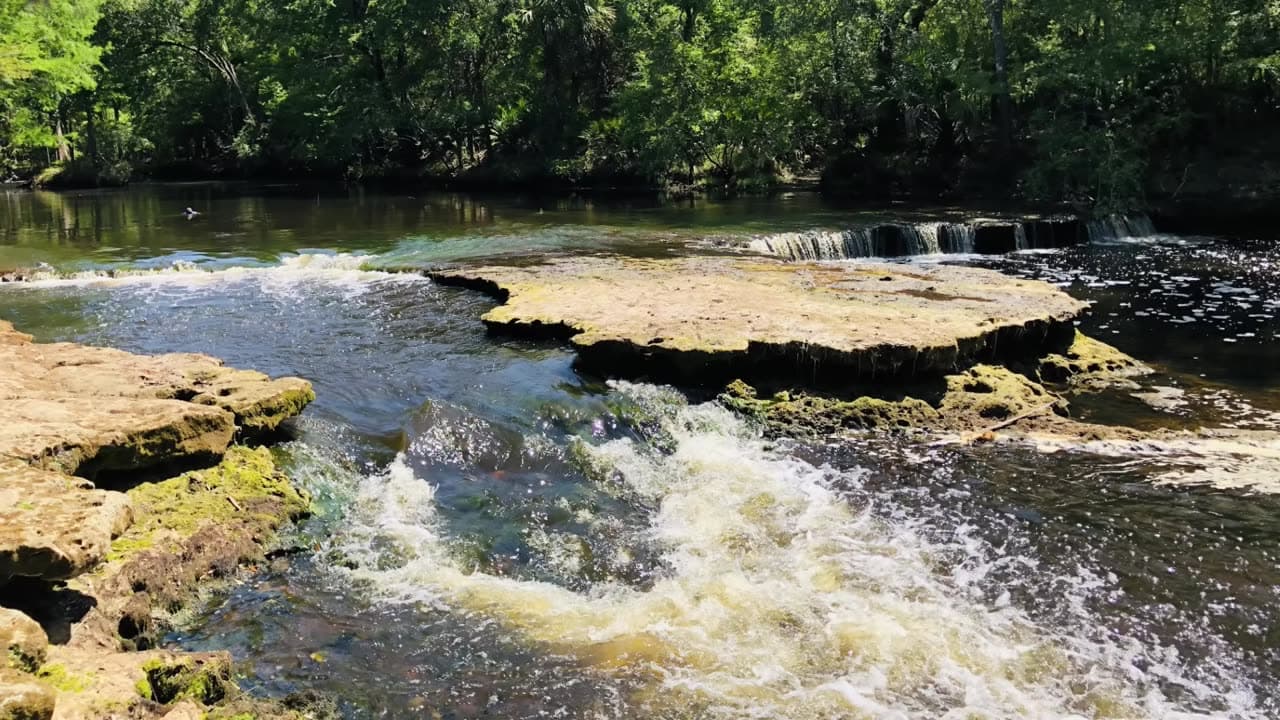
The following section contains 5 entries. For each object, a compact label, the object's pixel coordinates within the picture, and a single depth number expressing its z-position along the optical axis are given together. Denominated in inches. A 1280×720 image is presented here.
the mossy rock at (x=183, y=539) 207.8
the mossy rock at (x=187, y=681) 173.8
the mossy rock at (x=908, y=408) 373.4
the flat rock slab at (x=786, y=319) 395.9
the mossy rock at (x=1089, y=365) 440.1
